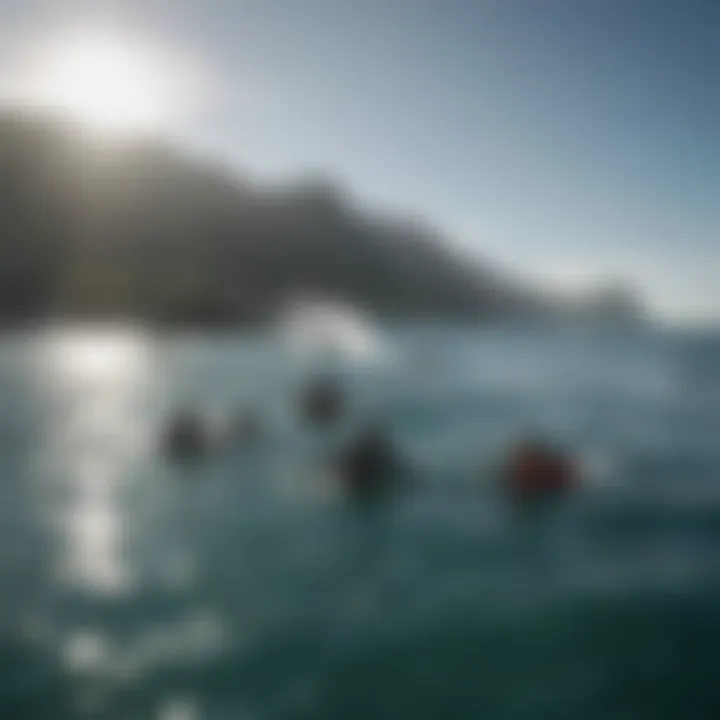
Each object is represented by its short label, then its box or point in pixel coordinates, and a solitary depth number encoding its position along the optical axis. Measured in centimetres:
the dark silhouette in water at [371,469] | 2267
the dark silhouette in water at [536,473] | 2225
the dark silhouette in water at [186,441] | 2750
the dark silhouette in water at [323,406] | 3306
